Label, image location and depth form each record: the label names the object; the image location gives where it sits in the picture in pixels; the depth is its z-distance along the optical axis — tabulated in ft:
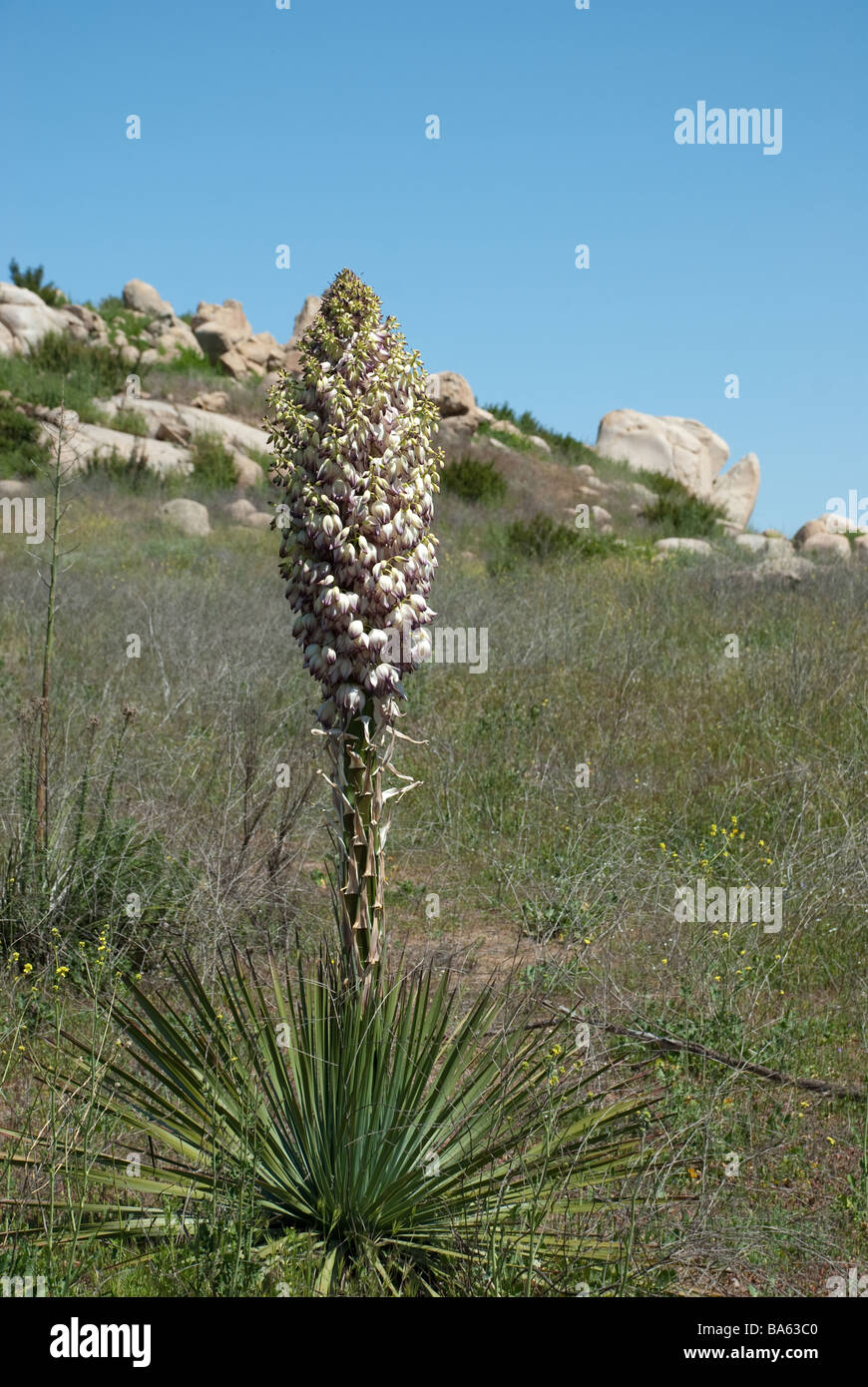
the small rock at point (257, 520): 56.80
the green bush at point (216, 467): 65.57
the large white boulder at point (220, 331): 96.43
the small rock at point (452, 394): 85.66
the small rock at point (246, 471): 67.62
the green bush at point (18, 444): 60.59
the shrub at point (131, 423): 71.77
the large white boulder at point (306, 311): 100.47
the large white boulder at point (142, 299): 113.29
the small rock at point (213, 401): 81.87
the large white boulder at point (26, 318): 83.20
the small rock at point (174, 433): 72.43
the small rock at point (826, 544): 65.05
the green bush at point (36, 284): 98.17
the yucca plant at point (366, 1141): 8.27
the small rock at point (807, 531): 75.15
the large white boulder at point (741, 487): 108.99
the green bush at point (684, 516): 71.26
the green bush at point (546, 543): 48.29
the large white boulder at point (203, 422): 74.18
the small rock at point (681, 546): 58.95
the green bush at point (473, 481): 66.74
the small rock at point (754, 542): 60.59
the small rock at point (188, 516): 54.24
